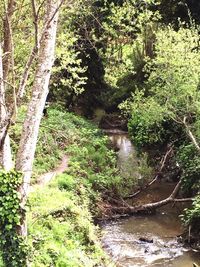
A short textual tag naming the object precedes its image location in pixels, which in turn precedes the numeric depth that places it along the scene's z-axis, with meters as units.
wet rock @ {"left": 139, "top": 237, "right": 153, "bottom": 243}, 17.38
